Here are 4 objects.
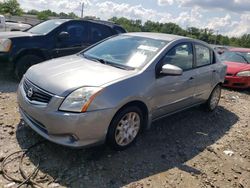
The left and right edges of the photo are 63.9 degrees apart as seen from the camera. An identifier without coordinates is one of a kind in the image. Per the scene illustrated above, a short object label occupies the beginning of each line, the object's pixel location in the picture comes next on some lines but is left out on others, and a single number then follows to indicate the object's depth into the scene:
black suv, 4.54
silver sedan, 2.36
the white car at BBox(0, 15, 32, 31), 9.38
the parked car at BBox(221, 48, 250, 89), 6.19
